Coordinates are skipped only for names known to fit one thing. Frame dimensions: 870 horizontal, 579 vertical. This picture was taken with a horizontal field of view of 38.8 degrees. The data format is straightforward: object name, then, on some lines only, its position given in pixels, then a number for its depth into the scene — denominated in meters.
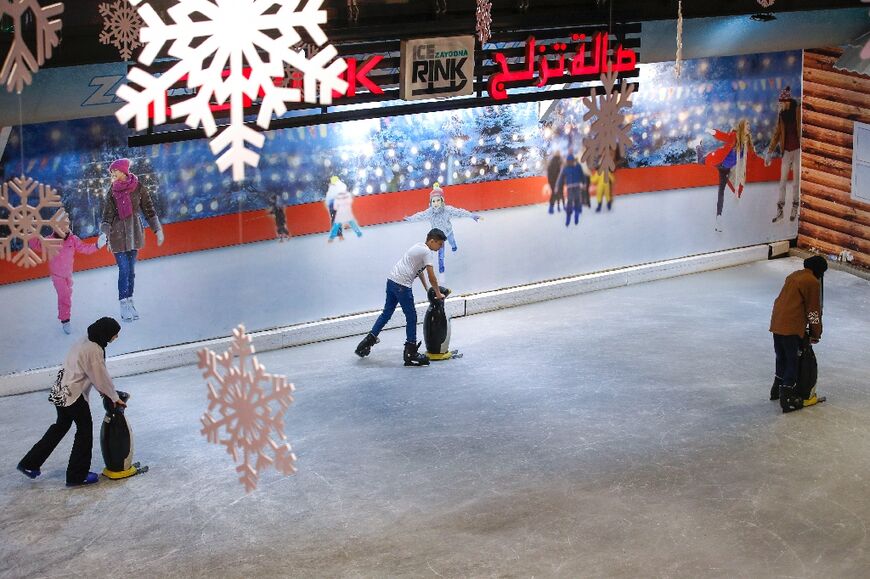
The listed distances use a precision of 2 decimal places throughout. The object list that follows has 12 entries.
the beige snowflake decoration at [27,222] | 5.82
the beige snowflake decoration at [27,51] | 4.73
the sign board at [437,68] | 12.28
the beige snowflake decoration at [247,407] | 4.28
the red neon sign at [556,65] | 13.00
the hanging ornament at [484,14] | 10.83
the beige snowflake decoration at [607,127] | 8.42
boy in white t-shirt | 12.79
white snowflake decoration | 3.95
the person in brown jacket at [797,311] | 10.82
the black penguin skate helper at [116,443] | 10.03
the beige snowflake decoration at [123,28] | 10.18
